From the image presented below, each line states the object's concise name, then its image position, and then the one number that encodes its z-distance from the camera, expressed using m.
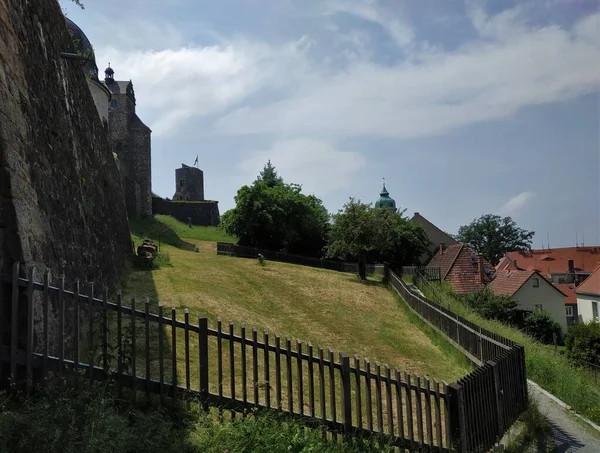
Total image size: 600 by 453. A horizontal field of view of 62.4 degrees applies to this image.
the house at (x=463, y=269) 34.33
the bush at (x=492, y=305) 29.92
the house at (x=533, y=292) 36.66
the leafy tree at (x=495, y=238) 86.12
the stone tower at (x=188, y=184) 72.54
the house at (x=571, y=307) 46.56
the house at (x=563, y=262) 65.88
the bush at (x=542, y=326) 32.81
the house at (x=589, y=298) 39.62
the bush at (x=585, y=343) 26.41
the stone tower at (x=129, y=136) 50.41
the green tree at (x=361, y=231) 28.94
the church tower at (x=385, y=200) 75.06
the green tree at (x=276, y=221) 39.94
